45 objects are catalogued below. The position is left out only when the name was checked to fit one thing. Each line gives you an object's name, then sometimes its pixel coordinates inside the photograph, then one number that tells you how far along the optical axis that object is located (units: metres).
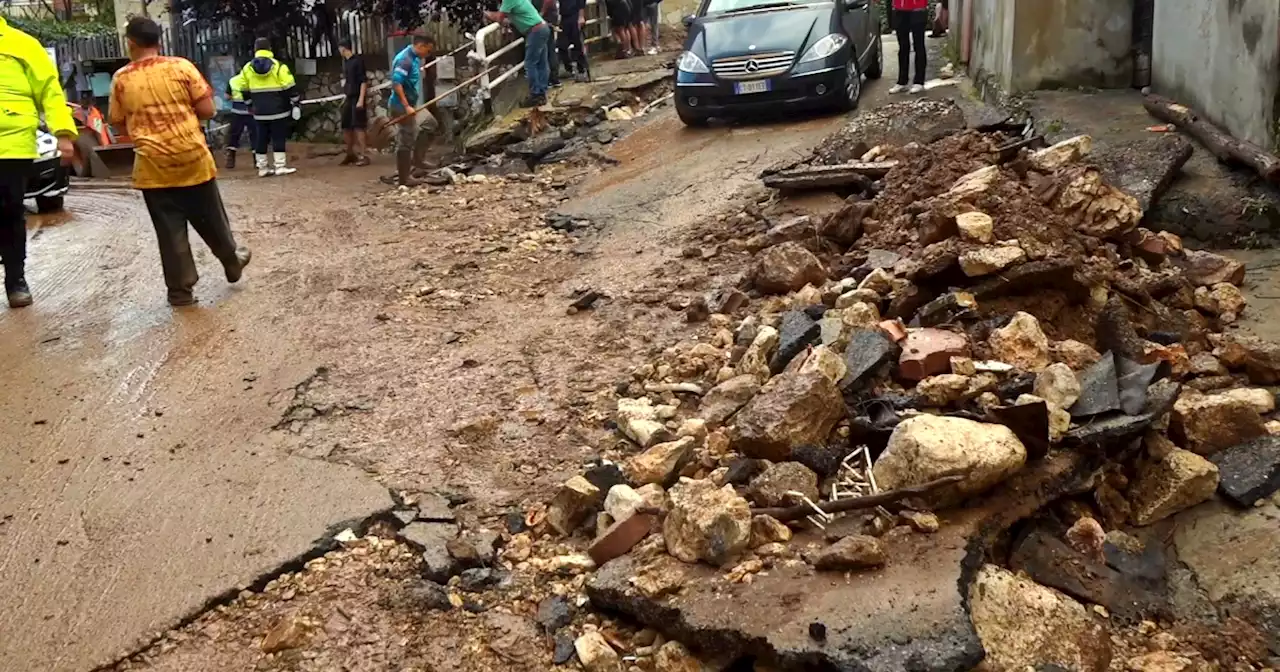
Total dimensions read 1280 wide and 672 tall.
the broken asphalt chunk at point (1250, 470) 3.97
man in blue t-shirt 13.06
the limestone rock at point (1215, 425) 4.24
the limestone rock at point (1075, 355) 4.63
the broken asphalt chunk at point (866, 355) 4.55
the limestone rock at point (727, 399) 4.71
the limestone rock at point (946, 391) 4.34
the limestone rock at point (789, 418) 4.17
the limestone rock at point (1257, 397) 4.35
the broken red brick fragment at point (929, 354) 4.59
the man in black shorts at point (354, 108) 15.29
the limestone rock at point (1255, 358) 4.70
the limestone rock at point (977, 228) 5.63
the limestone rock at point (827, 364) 4.53
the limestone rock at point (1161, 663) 3.28
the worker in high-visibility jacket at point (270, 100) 14.46
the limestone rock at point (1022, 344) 4.63
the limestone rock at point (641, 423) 4.69
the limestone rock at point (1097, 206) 6.24
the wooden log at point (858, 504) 3.68
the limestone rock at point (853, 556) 3.45
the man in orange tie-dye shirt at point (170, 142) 6.89
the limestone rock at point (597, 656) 3.39
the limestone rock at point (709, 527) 3.61
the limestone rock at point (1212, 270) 6.00
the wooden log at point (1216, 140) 6.89
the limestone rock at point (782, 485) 3.86
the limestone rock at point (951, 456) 3.69
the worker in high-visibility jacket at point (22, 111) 6.65
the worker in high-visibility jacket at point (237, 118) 15.21
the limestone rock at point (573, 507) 4.15
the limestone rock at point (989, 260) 5.30
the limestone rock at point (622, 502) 3.98
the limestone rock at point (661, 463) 4.28
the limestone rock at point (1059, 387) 4.16
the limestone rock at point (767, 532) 3.68
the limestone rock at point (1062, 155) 7.00
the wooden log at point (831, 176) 8.23
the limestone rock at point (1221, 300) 5.66
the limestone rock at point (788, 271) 6.36
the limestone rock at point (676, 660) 3.31
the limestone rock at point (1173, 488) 3.97
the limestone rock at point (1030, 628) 3.27
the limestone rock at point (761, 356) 5.05
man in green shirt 14.84
